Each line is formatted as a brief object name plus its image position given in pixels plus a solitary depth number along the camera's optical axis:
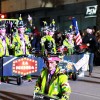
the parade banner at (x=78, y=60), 13.56
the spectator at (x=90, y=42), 14.84
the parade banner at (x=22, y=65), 12.40
